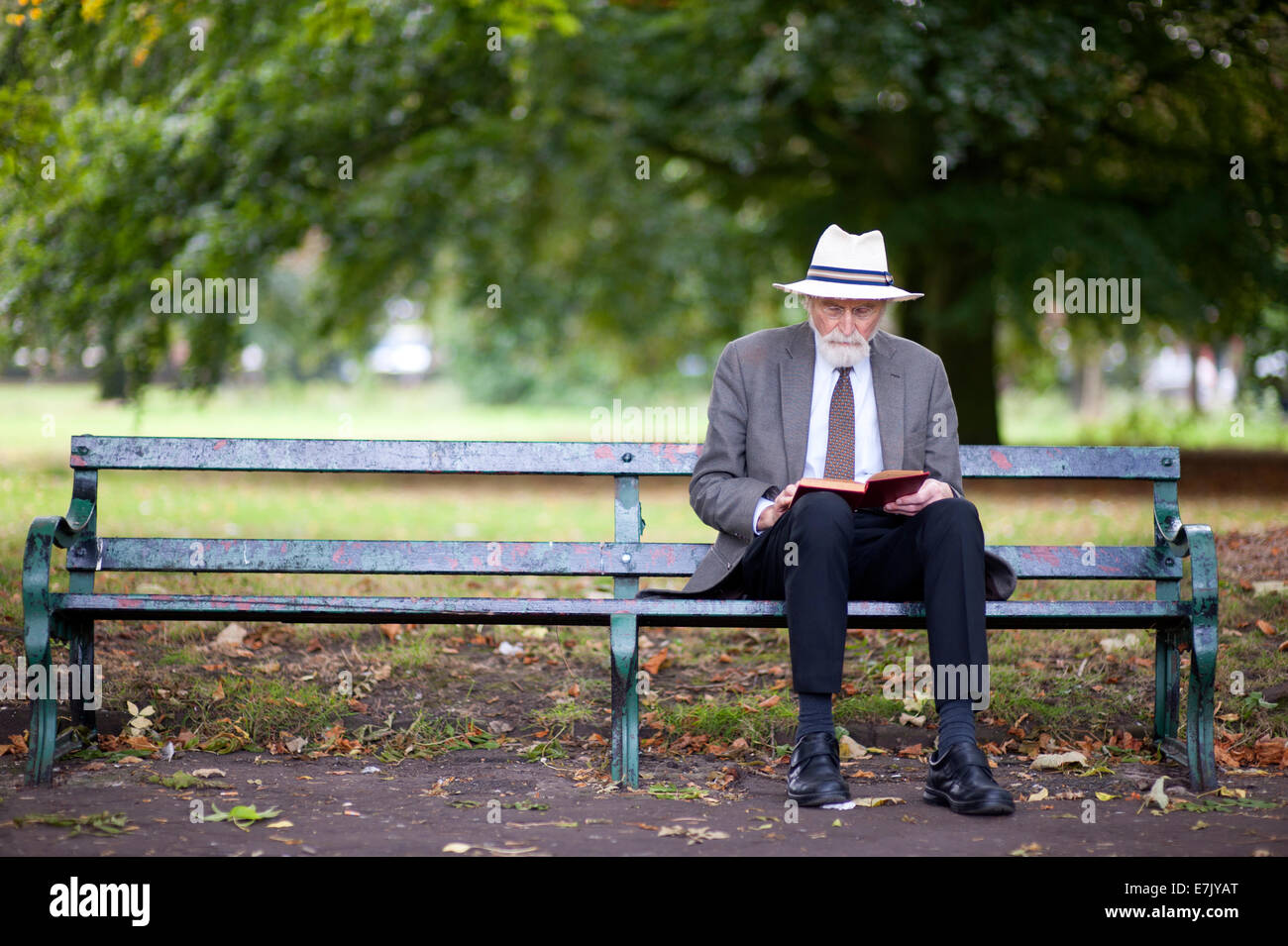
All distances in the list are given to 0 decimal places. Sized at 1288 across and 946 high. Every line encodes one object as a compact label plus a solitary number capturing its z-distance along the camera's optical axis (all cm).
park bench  443
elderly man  389
